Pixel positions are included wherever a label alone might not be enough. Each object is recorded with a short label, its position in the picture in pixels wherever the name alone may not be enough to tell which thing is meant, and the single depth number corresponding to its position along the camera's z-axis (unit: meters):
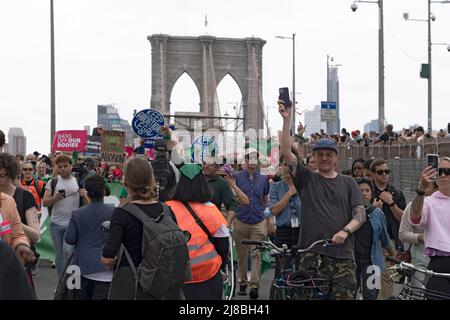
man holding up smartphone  6.07
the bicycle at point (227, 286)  6.95
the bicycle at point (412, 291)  4.93
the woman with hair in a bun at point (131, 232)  5.08
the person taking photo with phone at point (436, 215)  5.92
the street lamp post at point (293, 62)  46.64
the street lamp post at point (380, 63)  24.64
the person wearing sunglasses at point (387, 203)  8.01
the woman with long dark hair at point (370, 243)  7.48
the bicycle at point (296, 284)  5.56
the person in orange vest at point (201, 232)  5.86
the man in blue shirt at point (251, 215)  10.69
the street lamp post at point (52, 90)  24.56
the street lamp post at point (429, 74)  30.59
